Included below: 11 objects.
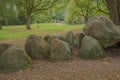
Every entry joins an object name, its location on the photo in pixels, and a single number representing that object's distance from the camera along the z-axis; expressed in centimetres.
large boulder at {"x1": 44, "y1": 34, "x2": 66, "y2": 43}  860
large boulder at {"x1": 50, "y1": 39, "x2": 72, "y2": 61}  726
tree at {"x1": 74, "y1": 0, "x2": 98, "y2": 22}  2928
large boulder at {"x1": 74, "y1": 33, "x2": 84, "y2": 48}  888
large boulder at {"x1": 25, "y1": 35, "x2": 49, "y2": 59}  747
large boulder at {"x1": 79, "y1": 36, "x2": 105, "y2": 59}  752
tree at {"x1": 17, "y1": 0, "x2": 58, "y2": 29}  2672
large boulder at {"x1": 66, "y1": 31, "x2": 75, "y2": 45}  916
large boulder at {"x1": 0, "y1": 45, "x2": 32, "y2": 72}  634
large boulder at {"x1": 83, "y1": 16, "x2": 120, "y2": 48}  798
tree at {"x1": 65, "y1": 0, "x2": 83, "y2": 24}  3153
